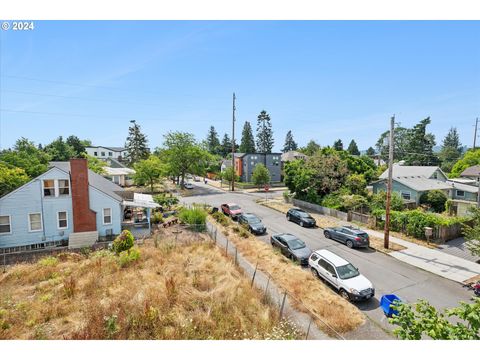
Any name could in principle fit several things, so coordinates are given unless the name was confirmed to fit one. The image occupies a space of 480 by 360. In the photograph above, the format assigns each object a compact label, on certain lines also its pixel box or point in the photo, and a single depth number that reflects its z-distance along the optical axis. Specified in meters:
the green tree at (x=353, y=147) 100.69
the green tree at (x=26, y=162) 24.45
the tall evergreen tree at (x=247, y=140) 99.12
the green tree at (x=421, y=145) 70.38
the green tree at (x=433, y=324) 4.91
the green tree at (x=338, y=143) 100.03
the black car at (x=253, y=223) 21.16
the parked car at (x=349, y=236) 17.83
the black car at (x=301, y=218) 23.36
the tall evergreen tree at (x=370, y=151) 120.06
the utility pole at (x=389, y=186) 16.17
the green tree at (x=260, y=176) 47.66
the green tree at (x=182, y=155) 45.59
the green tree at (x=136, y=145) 76.19
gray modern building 56.81
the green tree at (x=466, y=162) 51.94
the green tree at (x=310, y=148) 75.71
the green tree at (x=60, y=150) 58.36
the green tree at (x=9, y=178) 19.39
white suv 11.23
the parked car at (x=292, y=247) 15.09
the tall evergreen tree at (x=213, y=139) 116.76
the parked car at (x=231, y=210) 26.05
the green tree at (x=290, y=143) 116.69
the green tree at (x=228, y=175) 51.00
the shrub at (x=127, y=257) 13.63
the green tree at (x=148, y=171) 42.00
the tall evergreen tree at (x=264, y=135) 98.31
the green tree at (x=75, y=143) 71.94
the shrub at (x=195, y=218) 21.12
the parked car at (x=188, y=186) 49.50
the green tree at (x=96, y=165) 41.03
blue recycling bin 9.83
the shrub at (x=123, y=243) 15.75
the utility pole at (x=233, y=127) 45.38
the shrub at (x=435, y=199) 29.75
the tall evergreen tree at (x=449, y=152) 68.74
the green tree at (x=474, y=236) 13.11
